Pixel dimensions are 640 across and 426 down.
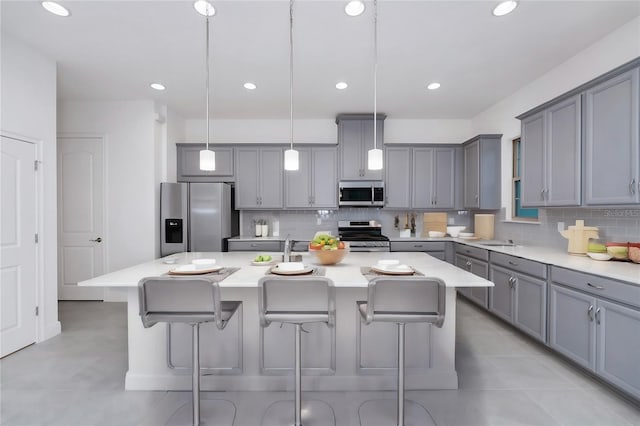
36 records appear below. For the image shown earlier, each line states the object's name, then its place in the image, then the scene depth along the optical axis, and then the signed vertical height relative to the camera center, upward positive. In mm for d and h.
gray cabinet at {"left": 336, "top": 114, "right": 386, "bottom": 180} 4871 +1006
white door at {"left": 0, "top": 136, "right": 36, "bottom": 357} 2793 -318
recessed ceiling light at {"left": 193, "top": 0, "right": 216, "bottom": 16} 2334 +1568
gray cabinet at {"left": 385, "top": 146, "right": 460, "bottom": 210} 4961 +540
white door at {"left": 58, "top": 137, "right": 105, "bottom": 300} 4441 +51
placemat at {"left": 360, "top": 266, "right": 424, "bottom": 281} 1944 -409
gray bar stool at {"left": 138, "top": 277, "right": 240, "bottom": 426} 1632 -474
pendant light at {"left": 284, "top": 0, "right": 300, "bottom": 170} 2375 +403
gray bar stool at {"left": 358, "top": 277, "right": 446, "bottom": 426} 1610 -474
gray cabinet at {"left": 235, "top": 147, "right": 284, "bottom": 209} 4930 +574
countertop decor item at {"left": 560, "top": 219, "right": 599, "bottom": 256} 2900 -241
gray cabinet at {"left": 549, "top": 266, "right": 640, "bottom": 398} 1990 -827
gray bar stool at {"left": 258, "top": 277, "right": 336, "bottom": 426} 1627 -477
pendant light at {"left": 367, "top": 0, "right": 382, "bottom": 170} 2340 +407
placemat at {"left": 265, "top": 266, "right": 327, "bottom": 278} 1987 -407
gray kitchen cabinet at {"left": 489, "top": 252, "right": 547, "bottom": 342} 2779 -821
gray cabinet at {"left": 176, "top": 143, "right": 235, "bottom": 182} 4926 +750
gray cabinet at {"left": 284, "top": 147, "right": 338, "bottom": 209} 4934 +478
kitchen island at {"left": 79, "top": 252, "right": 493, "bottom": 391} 2236 -1034
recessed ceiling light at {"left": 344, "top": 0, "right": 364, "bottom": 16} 2309 +1548
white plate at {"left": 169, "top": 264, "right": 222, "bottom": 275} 1990 -387
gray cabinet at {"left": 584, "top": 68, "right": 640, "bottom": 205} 2260 +543
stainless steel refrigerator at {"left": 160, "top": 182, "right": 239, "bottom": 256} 4492 -84
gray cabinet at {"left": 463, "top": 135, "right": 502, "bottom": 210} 4445 +568
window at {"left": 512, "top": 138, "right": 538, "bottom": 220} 4203 +378
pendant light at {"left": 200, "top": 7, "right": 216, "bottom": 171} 2422 +420
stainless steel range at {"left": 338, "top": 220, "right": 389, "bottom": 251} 4637 -382
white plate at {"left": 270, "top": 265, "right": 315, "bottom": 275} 1939 -381
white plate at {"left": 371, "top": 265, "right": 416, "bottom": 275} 1955 -383
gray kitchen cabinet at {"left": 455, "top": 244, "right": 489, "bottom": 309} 3758 -702
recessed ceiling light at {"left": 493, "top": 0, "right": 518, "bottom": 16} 2324 +1553
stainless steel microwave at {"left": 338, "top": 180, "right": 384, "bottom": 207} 4855 +265
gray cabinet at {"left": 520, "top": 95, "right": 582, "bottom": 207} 2771 +538
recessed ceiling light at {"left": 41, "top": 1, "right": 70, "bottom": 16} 2367 +1591
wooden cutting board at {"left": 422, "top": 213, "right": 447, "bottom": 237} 5207 -191
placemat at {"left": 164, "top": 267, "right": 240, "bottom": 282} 1898 -408
